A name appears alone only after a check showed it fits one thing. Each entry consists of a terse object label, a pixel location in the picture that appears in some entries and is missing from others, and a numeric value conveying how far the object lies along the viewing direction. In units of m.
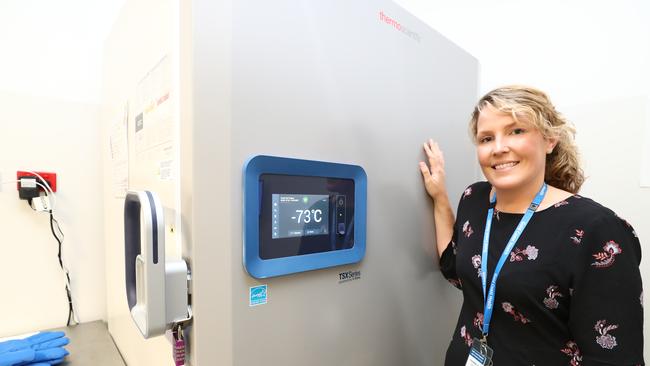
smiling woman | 0.65
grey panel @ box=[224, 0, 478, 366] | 0.59
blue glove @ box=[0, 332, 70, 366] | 0.85
